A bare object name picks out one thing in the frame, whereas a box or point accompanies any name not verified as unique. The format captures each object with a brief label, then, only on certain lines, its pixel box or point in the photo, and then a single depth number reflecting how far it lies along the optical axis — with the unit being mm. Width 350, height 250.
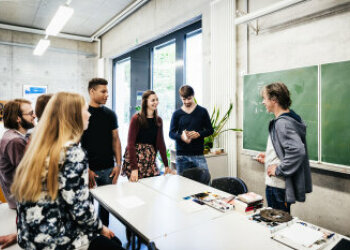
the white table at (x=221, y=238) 1274
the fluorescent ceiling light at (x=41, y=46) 5514
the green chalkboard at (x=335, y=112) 2258
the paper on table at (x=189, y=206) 1717
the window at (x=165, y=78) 4975
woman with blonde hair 1143
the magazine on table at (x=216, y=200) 1727
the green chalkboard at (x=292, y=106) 2504
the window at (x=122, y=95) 6672
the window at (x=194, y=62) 4348
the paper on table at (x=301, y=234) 1268
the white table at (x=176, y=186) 2080
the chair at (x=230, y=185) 2212
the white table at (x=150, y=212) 1464
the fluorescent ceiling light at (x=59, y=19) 3880
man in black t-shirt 2449
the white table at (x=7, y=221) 1699
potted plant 3420
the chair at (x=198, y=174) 2641
